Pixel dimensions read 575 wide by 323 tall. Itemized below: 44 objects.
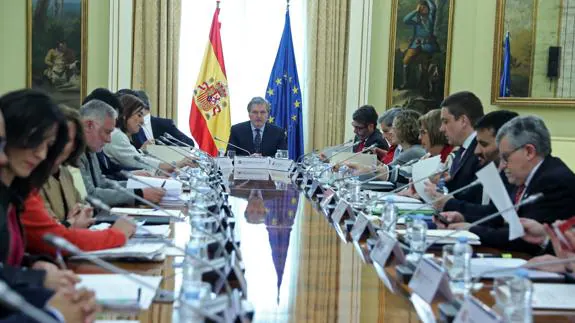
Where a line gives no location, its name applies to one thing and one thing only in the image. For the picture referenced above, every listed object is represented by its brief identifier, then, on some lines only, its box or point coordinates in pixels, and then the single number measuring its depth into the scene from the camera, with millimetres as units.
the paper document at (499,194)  2654
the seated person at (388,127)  7125
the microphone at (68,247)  1481
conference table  1985
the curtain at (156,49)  8977
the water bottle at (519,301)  1677
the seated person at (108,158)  5328
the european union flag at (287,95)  9250
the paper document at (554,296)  2102
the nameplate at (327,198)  4427
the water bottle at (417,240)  2654
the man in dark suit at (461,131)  4711
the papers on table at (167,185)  4555
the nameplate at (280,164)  7035
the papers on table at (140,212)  3822
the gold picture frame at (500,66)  8117
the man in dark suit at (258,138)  8164
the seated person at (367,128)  7711
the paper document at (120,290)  1941
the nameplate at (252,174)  6191
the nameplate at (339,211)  3902
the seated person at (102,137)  4266
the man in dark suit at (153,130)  7484
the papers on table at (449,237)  3088
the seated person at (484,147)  4082
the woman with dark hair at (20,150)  2291
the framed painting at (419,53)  9078
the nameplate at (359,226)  3324
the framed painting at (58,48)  8492
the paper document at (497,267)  2445
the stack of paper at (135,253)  2602
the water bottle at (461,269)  2195
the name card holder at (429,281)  2035
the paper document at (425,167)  4961
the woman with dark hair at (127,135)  5945
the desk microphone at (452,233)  2426
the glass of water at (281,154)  7239
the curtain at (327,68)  9188
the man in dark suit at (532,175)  3191
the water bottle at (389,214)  3240
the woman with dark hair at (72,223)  2742
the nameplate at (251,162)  6922
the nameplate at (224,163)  6977
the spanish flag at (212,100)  9188
